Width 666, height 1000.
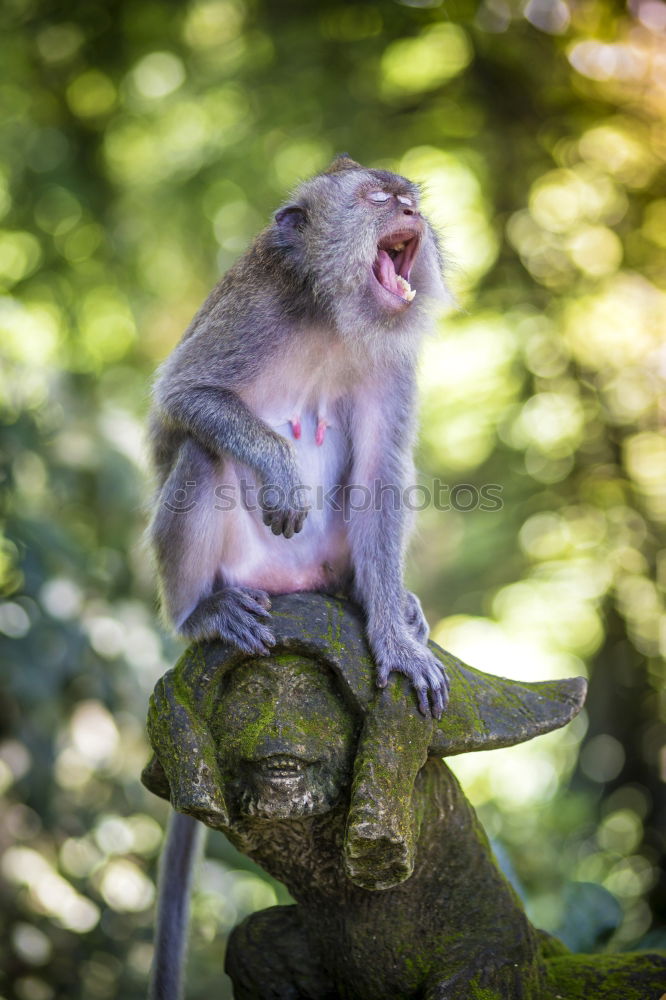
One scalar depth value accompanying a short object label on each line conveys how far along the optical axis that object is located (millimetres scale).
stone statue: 4820
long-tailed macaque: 6156
